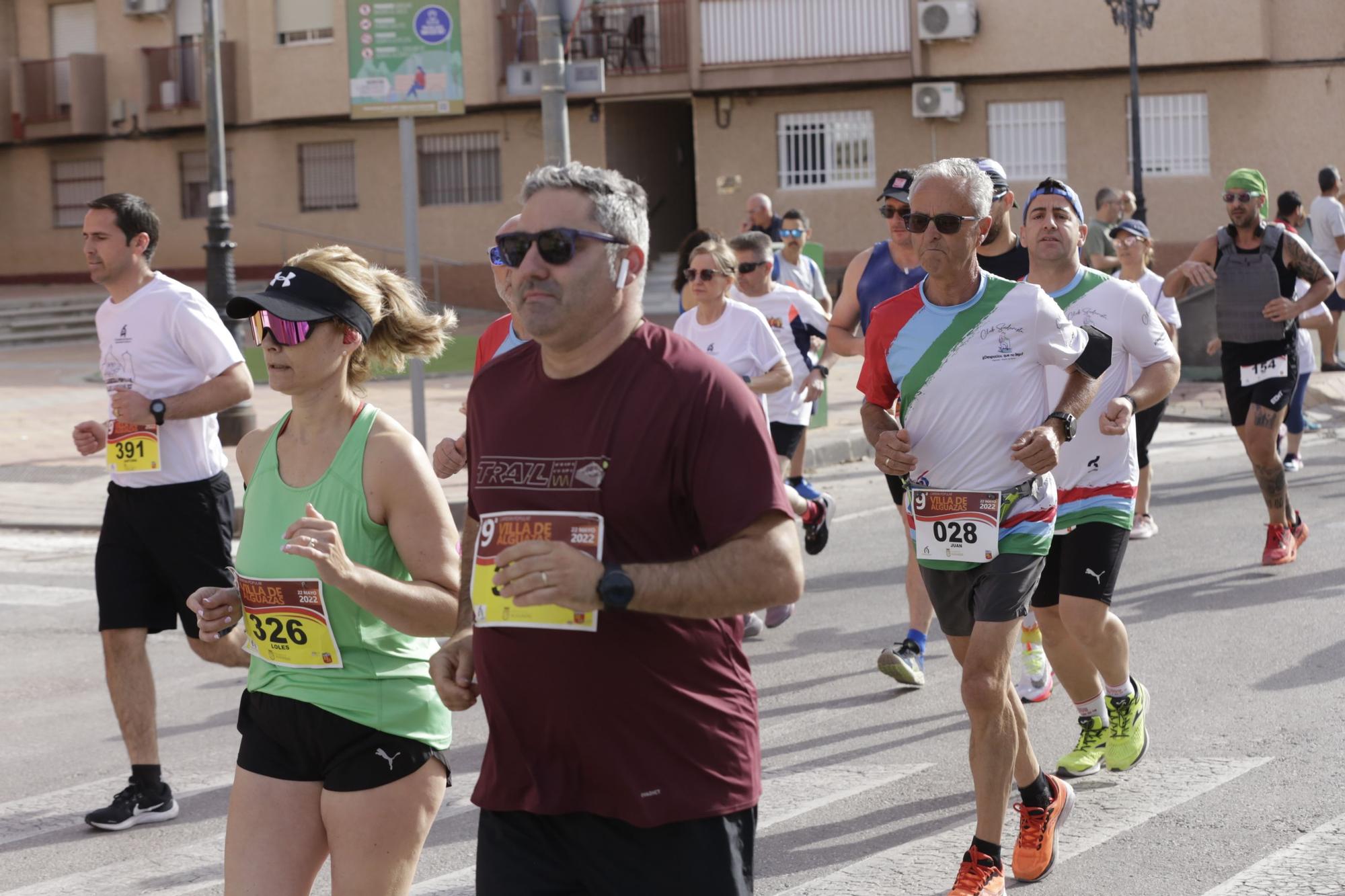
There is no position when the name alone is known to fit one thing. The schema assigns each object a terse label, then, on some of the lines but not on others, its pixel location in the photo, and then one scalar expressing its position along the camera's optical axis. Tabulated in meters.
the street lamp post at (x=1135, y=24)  26.64
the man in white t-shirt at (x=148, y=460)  6.18
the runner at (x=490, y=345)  6.24
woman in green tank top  3.72
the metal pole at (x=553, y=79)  13.31
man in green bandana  10.09
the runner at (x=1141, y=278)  10.84
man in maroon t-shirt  3.07
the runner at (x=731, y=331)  8.89
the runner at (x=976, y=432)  5.07
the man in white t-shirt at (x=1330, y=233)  20.27
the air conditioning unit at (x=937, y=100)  31.17
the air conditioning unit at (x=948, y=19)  30.83
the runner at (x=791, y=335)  9.70
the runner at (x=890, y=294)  7.59
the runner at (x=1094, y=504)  6.02
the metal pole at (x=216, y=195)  17.59
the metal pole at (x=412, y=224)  12.96
